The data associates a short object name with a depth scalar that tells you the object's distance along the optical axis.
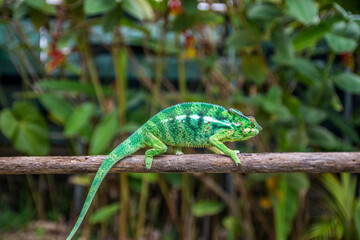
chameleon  0.89
